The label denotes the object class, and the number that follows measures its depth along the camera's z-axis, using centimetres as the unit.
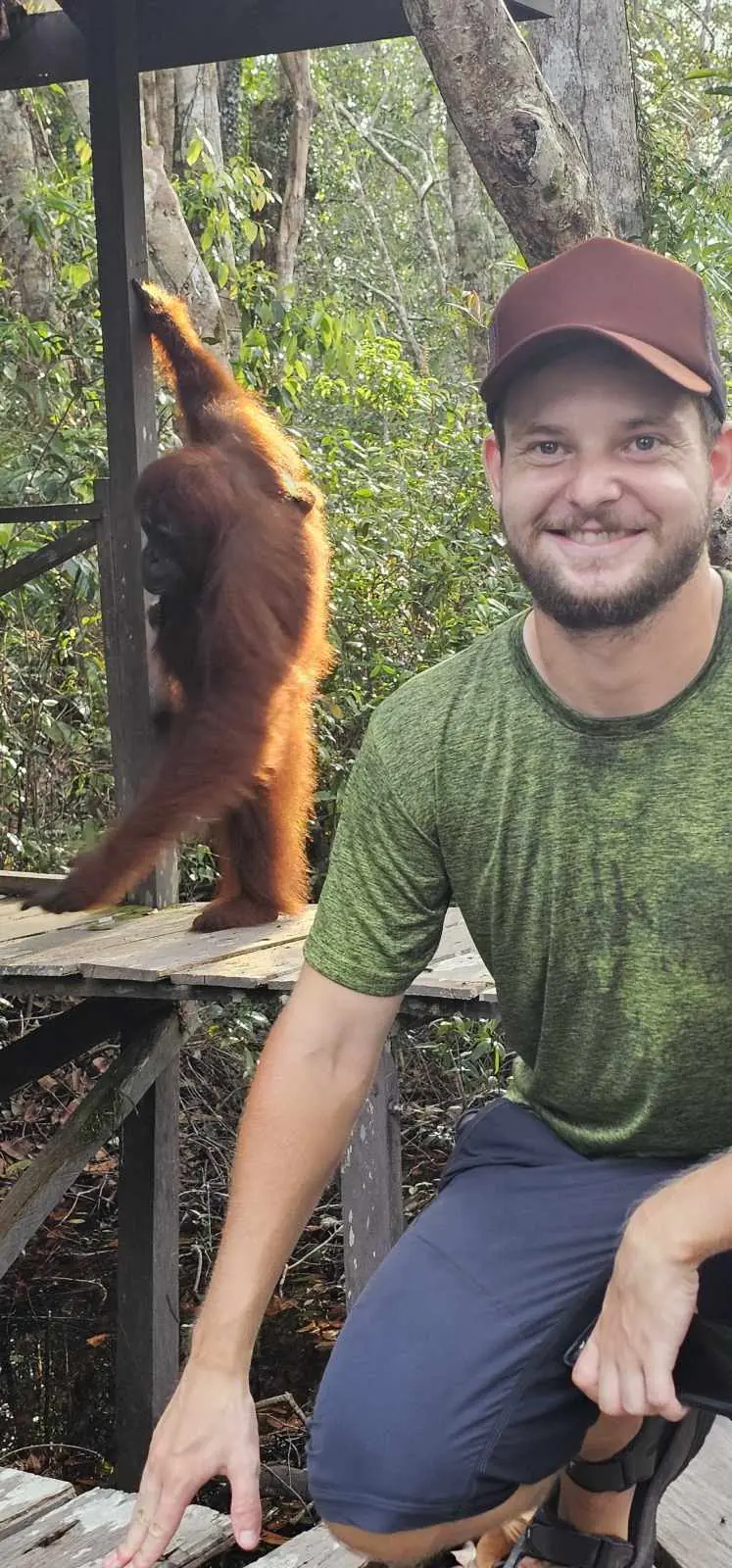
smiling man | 163
